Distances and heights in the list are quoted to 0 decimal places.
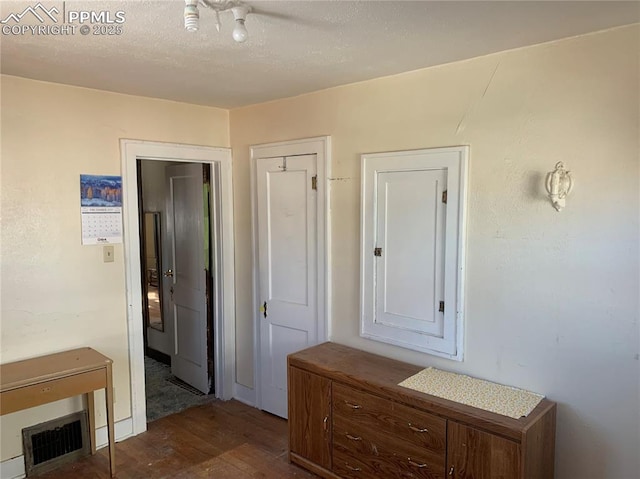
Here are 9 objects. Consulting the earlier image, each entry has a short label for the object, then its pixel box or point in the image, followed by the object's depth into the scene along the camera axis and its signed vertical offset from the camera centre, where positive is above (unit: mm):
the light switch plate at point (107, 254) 3105 -263
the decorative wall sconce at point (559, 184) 2123 +136
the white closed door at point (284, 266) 3262 -385
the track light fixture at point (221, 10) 1555 +741
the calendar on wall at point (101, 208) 3002 +47
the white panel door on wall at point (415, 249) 2510 -202
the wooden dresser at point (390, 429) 2008 -1061
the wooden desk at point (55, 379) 2441 -918
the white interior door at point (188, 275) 3959 -551
